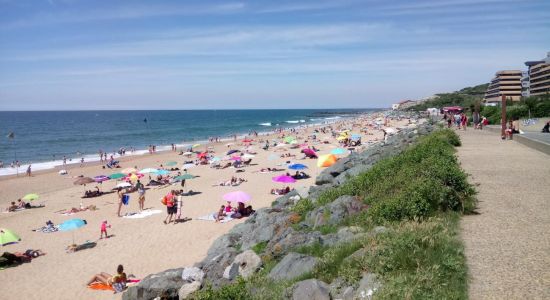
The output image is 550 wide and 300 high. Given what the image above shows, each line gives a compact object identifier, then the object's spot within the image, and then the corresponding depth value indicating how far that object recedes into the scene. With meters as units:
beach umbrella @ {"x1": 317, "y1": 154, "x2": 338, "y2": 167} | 21.48
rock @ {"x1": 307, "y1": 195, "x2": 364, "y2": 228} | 8.96
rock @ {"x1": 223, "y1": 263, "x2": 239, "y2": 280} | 7.76
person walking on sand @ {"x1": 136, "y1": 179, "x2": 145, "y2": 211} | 20.17
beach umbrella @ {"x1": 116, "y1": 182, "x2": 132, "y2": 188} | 23.70
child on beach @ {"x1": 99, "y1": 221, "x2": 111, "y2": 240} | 15.91
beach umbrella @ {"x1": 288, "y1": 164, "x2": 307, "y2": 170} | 23.39
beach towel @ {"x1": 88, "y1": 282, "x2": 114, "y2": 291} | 11.16
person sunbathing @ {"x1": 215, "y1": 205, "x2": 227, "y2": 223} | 16.73
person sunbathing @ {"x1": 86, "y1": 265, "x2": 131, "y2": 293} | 10.89
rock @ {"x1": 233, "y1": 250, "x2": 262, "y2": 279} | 7.51
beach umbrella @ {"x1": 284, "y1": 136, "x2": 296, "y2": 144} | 42.72
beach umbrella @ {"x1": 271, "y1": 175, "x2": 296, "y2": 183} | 20.03
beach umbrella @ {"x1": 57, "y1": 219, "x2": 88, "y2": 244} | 15.35
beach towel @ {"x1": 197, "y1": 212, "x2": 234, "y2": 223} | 16.54
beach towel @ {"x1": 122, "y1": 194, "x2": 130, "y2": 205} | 19.80
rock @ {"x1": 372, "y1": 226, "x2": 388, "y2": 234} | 6.91
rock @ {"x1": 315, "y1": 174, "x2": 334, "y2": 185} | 16.19
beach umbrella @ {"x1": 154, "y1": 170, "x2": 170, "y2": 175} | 26.05
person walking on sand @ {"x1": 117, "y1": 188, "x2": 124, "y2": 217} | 19.48
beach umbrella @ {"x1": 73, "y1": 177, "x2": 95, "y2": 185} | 24.13
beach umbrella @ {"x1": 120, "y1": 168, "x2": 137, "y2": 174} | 27.30
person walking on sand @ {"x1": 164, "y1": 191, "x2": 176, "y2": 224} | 17.23
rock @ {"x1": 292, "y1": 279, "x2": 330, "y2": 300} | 5.31
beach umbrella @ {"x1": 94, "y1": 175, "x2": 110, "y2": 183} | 26.64
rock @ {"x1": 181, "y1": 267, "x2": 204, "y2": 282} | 8.57
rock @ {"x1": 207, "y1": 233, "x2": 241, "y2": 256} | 10.48
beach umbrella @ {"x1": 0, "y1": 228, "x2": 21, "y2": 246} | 14.47
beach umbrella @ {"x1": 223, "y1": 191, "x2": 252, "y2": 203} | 16.97
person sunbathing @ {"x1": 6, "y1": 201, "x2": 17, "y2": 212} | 22.16
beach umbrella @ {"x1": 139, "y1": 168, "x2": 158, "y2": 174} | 26.42
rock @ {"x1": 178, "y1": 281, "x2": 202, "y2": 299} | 7.92
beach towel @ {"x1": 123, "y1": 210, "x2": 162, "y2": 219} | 18.77
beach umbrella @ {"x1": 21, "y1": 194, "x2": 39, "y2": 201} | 21.61
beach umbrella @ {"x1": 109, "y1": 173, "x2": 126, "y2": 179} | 25.24
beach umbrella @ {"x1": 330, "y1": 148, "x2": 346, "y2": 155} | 25.85
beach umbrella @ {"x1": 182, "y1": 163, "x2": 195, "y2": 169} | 30.29
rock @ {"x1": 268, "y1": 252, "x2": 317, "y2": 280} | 6.41
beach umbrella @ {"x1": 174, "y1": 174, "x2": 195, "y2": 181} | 23.26
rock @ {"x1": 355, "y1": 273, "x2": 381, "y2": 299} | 5.01
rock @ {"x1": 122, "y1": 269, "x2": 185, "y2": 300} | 8.28
